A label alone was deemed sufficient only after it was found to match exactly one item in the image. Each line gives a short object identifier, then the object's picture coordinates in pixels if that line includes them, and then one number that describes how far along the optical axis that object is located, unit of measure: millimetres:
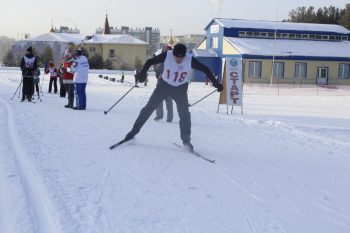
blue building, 39750
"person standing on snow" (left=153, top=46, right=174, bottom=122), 10230
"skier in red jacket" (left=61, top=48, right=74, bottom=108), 12539
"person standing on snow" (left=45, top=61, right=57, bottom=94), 17844
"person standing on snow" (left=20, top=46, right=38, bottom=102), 13609
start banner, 13352
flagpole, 38041
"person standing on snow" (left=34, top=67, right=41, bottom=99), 15447
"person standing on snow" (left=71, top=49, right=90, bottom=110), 11883
